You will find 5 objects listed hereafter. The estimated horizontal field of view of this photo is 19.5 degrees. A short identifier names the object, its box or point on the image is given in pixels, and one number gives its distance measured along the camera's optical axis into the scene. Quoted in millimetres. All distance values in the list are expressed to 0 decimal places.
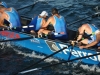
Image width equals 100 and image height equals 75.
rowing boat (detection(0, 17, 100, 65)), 13383
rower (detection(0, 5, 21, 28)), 15625
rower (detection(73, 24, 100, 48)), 13252
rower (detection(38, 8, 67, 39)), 14469
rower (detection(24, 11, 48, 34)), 15154
